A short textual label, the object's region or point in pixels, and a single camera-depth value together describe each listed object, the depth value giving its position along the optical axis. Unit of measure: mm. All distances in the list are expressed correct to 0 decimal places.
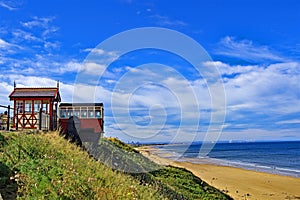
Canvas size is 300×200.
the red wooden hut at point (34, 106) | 21016
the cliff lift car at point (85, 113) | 22755
